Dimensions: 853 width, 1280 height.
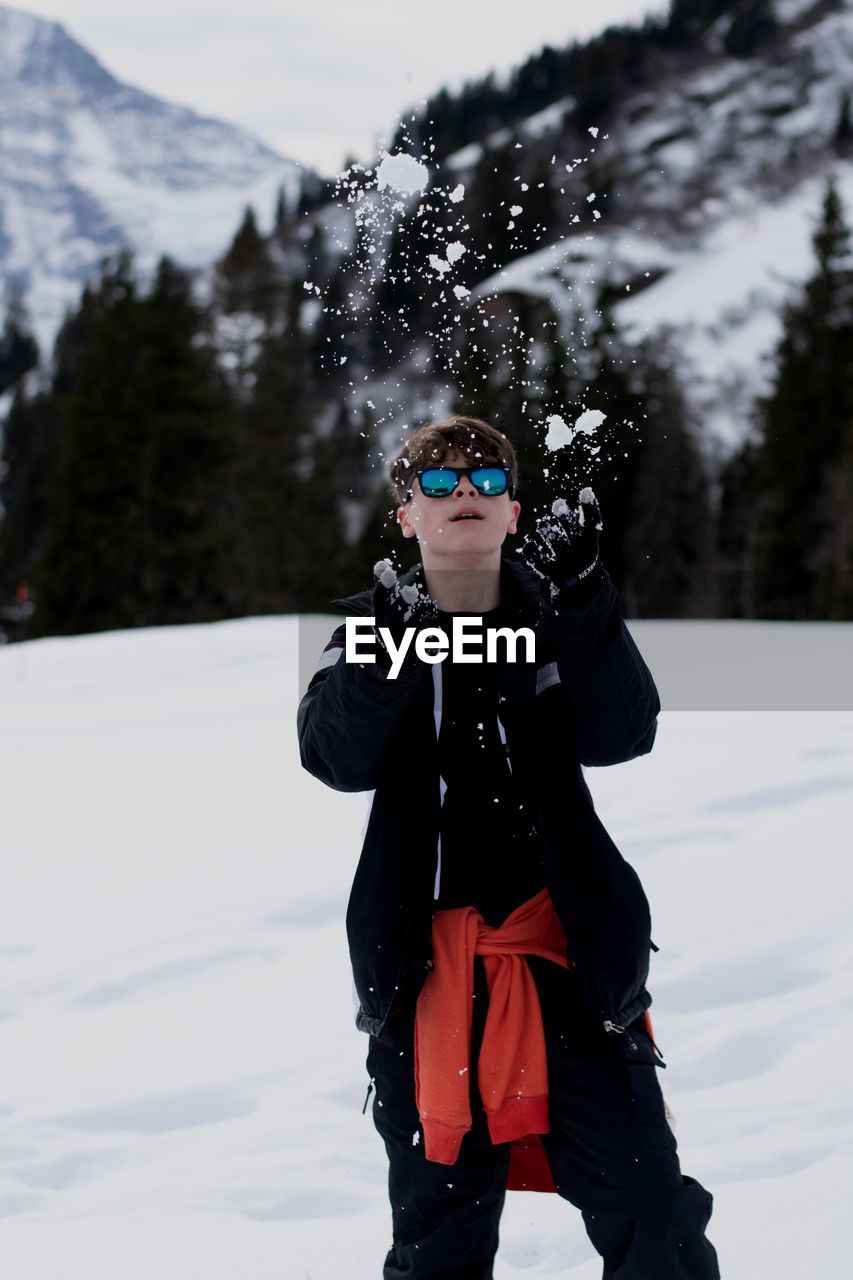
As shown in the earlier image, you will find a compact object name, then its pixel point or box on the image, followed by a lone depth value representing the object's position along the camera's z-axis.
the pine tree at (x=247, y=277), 40.84
